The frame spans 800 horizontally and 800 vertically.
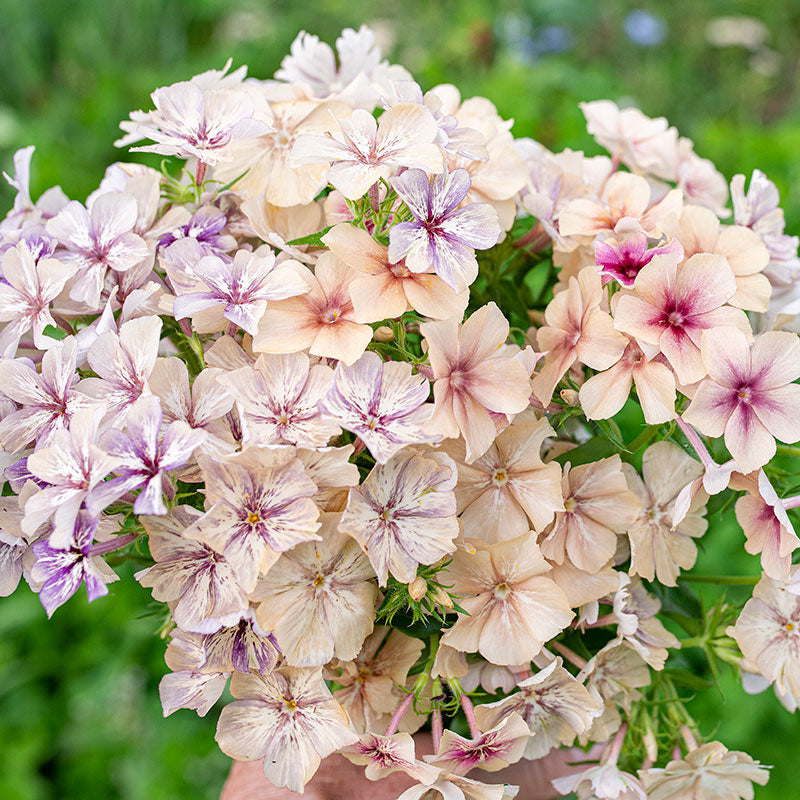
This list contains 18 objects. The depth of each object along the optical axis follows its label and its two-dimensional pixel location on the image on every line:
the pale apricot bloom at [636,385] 0.27
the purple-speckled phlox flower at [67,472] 0.26
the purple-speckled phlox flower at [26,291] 0.29
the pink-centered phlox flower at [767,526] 0.28
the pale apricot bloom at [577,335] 0.28
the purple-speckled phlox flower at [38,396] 0.28
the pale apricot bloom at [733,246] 0.30
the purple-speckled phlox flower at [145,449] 0.26
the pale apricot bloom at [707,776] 0.31
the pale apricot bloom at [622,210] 0.30
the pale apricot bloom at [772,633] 0.30
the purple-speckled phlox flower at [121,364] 0.27
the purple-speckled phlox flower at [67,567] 0.26
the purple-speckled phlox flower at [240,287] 0.27
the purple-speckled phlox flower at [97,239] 0.29
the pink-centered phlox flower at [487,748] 0.28
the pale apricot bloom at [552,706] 0.29
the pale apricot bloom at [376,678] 0.30
